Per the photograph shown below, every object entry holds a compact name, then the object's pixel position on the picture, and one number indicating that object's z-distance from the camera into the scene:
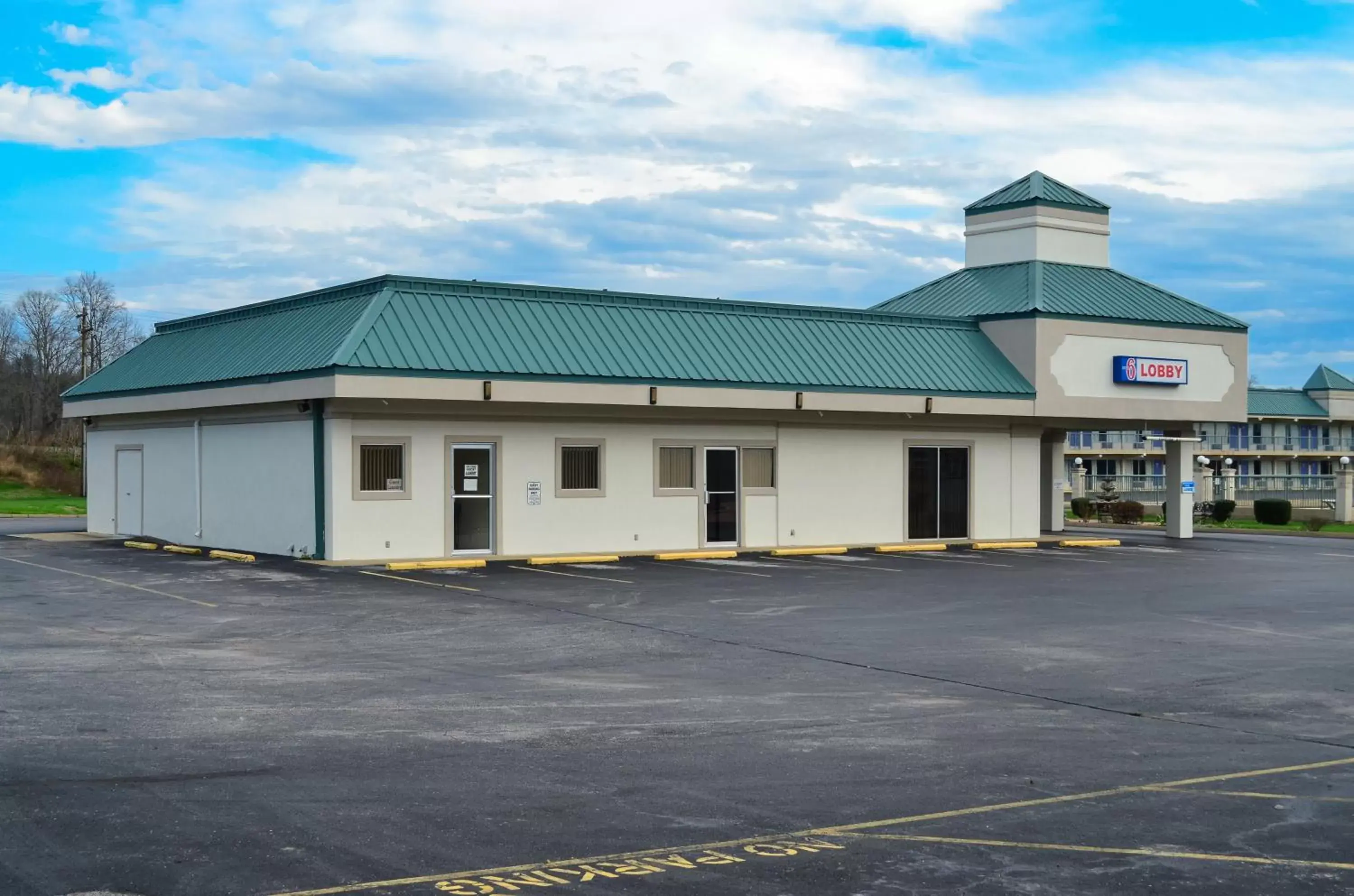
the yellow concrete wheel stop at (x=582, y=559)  26.58
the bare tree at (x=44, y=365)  95.56
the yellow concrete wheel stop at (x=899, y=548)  31.70
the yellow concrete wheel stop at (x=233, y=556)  26.45
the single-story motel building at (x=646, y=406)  26.30
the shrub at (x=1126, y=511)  54.19
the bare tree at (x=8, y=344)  102.06
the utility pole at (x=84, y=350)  62.12
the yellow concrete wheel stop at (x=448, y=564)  25.12
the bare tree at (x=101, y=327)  94.04
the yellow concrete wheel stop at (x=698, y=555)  28.72
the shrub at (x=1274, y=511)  52.88
